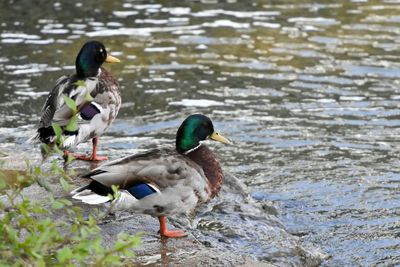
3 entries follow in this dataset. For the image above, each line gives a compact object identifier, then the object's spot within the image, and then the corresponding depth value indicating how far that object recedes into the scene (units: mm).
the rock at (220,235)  13711
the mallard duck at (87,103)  16203
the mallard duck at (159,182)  13687
